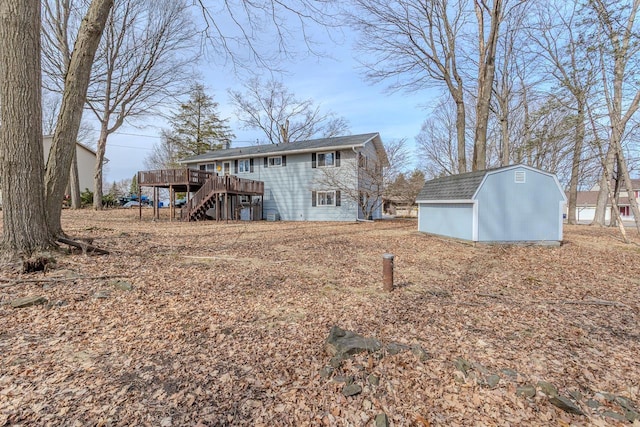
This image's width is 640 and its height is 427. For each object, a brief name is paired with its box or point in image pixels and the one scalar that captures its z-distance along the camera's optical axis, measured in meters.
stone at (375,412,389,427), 2.03
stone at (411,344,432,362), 2.80
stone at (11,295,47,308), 3.43
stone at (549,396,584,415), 2.16
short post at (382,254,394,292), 4.74
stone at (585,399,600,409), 2.24
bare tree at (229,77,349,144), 30.55
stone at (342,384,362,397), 2.33
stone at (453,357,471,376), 2.63
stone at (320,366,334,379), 2.53
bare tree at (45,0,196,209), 16.27
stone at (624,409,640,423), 2.11
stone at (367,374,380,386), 2.46
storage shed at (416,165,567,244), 8.92
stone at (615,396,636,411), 2.22
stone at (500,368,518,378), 2.59
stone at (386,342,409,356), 2.89
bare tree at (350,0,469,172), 14.57
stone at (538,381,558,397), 2.34
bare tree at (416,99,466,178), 27.14
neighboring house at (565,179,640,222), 37.19
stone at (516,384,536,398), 2.34
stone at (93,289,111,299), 3.85
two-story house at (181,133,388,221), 17.92
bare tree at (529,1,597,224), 9.06
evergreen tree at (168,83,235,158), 29.48
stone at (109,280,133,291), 4.18
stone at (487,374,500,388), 2.45
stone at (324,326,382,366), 2.82
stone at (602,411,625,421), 2.12
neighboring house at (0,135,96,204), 30.42
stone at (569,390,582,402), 2.31
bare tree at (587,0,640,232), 8.12
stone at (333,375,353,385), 2.47
